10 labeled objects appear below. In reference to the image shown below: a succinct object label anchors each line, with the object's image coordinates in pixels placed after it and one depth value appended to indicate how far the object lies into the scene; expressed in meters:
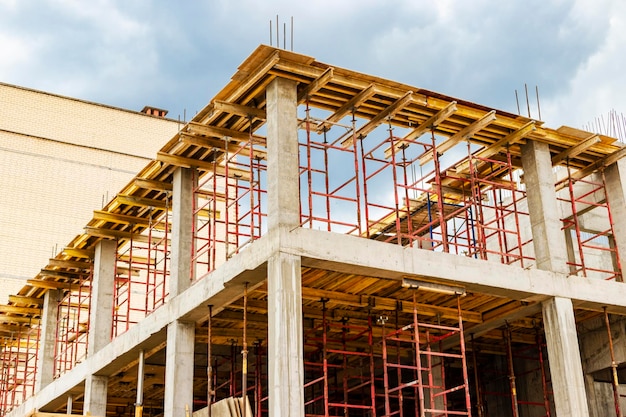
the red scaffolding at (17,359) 29.47
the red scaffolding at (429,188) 17.16
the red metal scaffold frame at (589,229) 21.20
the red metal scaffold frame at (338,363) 18.91
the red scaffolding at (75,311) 26.14
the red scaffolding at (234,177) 17.39
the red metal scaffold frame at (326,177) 16.62
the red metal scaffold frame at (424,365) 16.62
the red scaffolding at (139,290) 34.41
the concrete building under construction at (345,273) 16.16
